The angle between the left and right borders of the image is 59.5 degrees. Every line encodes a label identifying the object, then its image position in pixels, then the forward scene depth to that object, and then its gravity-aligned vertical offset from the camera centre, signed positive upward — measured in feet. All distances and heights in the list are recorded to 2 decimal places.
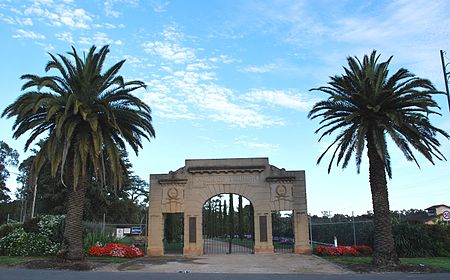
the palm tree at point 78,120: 60.95 +17.44
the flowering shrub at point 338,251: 75.92 -4.23
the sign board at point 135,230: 91.09 -0.15
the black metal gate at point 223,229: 92.31 +0.00
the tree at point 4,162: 215.10 +37.37
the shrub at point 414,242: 76.38 -2.60
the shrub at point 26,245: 71.41 -2.74
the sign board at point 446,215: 70.36 +2.32
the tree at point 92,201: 141.59 +10.76
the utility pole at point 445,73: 52.60 +20.52
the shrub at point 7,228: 77.32 +0.34
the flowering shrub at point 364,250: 77.03 -4.11
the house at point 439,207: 186.21 +9.86
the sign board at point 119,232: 89.20 -0.69
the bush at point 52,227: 75.97 +0.50
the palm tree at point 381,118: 58.75 +16.61
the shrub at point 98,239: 76.95 -1.97
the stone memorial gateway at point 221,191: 83.49 +7.81
